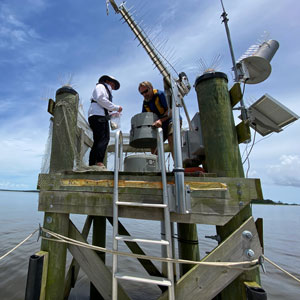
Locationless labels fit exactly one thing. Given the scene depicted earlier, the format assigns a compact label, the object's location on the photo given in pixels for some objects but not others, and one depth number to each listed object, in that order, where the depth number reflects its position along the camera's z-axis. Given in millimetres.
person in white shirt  3555
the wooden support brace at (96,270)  2316
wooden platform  2238
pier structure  2135
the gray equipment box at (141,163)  3602
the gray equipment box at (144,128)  3293
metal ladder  1919
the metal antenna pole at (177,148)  2156
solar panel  2953
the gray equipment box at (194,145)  3547
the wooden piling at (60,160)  2498
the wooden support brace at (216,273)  2051
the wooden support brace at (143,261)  3385
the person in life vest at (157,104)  3609
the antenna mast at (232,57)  2869
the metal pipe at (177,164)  2150
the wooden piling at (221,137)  2336
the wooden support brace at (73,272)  3857
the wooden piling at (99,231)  4414
